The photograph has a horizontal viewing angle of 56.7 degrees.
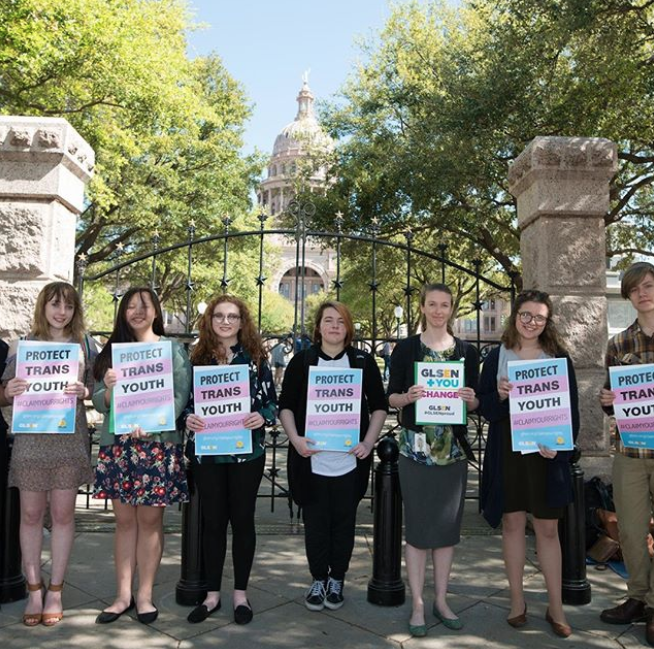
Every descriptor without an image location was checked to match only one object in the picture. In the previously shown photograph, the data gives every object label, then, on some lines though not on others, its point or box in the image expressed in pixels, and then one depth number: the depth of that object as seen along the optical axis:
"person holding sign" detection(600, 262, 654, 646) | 3.65
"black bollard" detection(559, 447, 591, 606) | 3.96
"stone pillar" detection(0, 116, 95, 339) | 5.05
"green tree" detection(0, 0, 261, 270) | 10.73
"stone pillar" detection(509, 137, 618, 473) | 5.21
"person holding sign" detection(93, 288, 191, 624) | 3.54
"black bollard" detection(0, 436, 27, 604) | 3.86
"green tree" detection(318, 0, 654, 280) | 10.20
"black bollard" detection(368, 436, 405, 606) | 3.90
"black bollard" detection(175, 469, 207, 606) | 3.87
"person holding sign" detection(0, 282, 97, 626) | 3.62
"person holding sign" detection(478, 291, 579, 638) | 3.52
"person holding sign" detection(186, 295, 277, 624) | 3.61
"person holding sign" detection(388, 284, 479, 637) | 3.60
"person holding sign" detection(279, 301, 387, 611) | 3.76
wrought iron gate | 5.67
